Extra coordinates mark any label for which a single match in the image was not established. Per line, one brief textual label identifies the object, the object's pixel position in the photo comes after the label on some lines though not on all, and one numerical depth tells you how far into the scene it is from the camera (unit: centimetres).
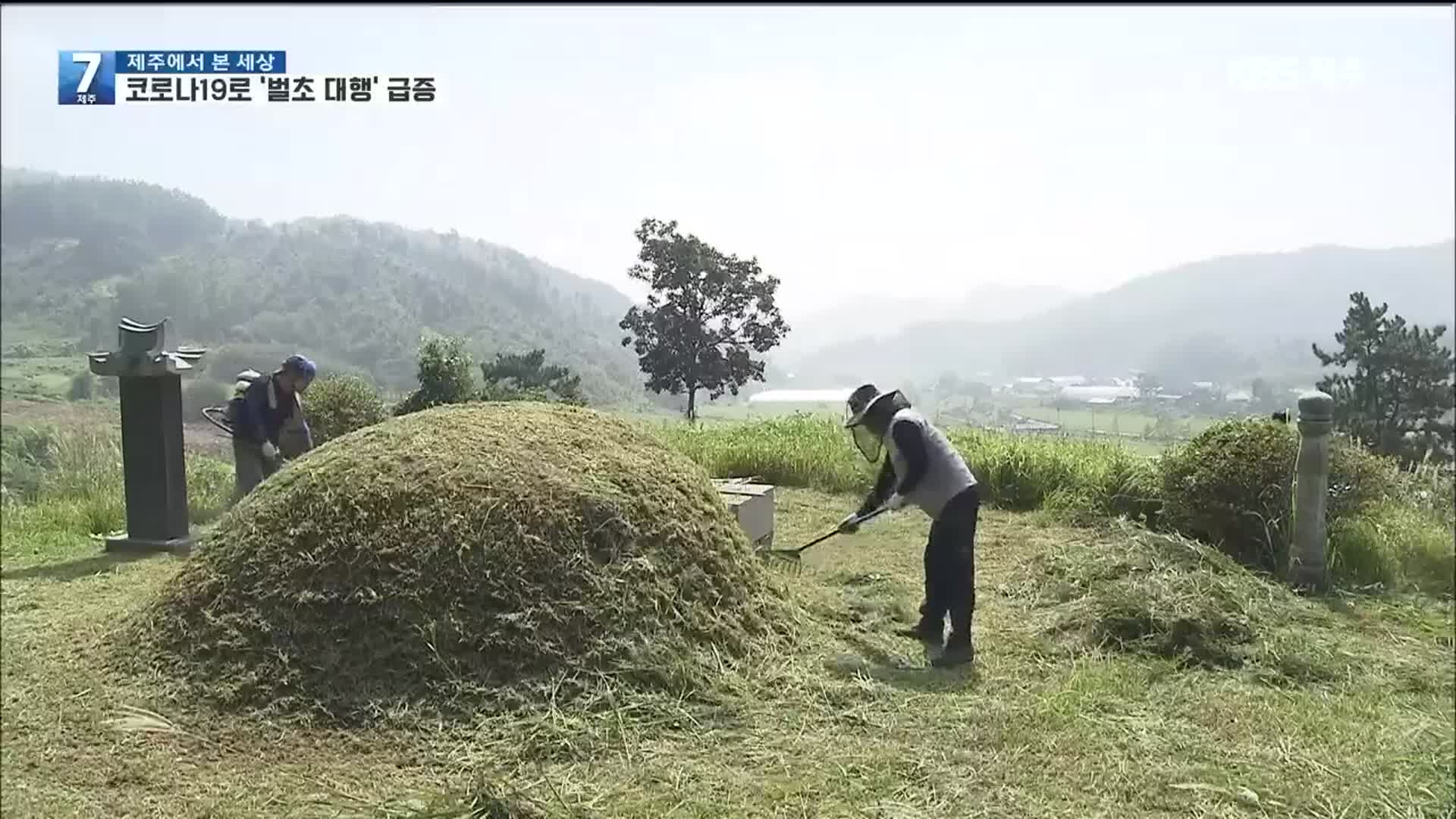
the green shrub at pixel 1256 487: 576
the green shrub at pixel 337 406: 661
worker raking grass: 416
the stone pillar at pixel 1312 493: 537
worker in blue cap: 574
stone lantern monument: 586
